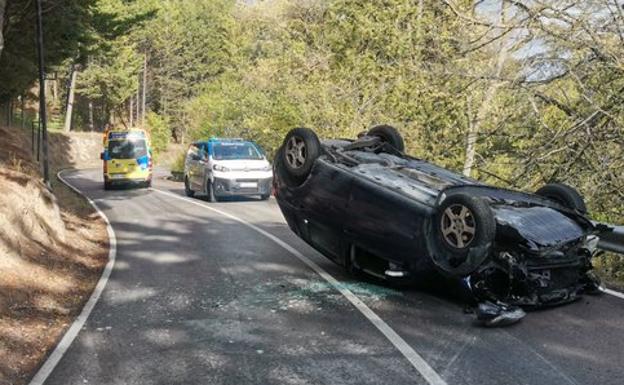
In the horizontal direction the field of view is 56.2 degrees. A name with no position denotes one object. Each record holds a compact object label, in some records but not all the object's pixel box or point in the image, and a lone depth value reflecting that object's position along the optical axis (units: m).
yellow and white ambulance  25.91
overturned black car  5.89
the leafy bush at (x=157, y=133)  67.38
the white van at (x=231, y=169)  18.58
